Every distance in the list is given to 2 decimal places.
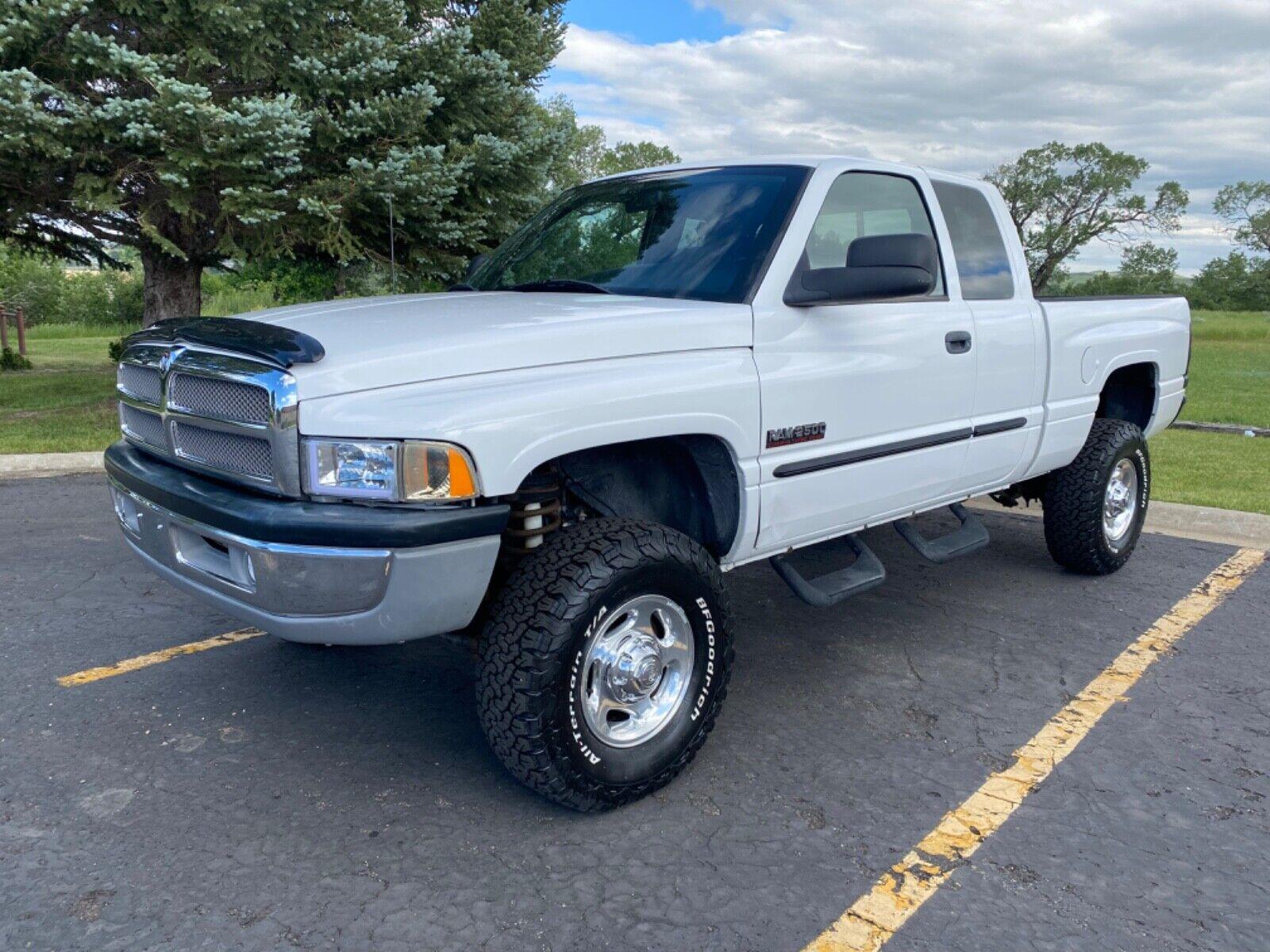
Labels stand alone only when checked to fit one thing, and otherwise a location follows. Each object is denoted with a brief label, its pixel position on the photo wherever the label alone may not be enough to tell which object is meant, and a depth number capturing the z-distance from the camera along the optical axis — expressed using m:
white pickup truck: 2.72
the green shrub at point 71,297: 32.00
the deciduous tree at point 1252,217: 59.34
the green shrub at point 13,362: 16.55
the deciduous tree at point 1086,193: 56.19
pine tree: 9.60
